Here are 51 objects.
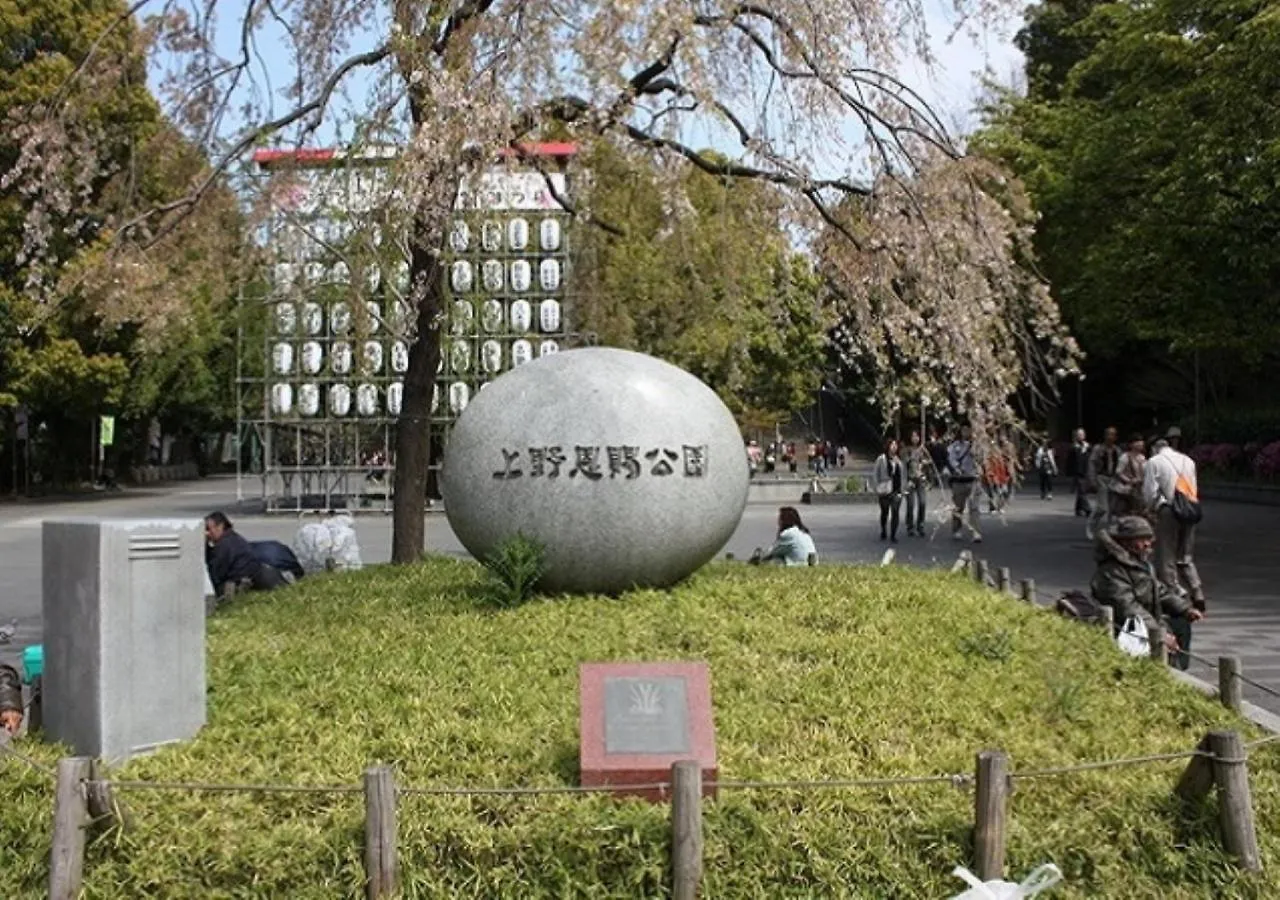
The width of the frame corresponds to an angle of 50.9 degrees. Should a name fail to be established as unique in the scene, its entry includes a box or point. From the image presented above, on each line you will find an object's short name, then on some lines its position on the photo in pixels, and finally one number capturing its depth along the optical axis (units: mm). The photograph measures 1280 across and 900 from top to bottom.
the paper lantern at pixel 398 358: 19791
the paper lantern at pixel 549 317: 23391
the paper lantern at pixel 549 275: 22406
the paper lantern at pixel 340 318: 15120
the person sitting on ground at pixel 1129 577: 10234
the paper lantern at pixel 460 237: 14683
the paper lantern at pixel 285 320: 20312
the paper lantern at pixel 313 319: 17734
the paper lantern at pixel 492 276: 19562
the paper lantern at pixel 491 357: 22875
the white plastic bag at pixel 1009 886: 5406
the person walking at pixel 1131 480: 15207
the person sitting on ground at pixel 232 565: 13268
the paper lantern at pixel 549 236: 21094
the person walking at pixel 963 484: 20752
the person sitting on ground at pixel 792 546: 13578
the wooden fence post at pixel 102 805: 5879
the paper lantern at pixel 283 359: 26072
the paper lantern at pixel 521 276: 21984
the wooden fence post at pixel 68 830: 5715
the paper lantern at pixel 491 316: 19600
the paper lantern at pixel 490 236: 15673
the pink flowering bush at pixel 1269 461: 33031
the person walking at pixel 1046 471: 33984
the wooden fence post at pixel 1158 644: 9257
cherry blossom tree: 11391
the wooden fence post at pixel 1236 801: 6086
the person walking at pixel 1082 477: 28275
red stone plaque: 6383
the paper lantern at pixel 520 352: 23688
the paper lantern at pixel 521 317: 23438
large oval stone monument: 9609
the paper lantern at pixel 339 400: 28078
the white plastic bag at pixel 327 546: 15039
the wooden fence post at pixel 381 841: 5645
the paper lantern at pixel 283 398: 28016
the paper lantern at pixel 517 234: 19198
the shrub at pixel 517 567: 9570
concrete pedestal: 7121
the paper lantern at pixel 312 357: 24156
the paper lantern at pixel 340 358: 20391
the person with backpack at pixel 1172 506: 14469
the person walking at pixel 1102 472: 21500
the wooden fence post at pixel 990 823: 5789
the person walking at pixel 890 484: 23984
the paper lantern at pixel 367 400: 25362
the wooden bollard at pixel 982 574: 12798
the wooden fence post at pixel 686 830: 5652
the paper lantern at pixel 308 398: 27062
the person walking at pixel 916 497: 23328
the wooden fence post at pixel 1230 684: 8133
